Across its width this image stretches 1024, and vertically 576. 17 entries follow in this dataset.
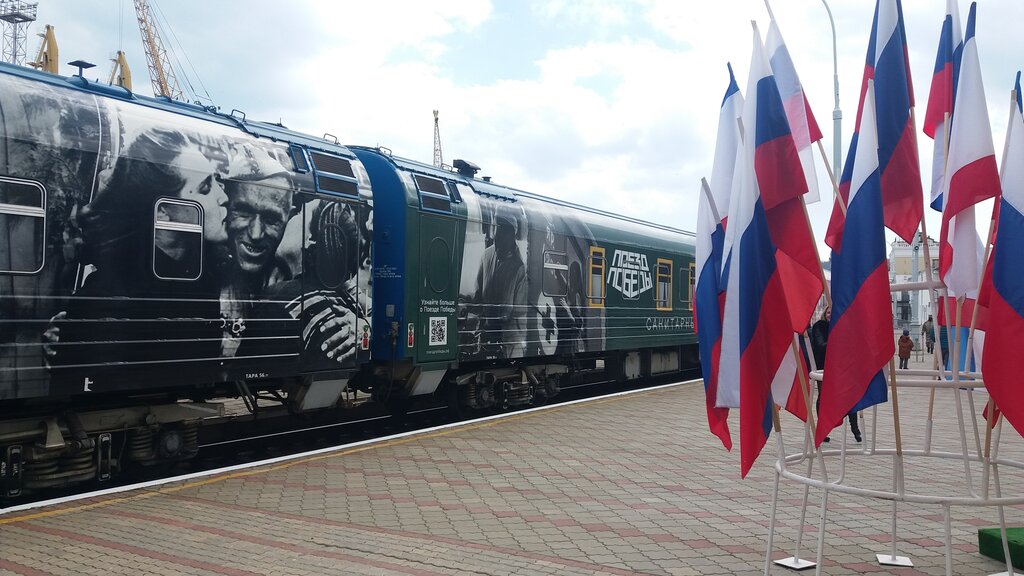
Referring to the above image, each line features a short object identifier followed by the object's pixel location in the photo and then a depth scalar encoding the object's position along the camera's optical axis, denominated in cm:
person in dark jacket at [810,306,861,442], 985
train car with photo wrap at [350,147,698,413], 1109
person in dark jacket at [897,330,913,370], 1925
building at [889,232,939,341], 5218
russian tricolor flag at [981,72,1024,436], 375
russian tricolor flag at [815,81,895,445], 386
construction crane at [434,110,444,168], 9181
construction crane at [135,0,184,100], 6925
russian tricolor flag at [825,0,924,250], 417
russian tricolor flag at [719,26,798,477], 420
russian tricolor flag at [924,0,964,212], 472
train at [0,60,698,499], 679
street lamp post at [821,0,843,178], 1912
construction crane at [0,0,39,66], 6650
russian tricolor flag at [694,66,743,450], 471
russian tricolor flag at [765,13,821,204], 459
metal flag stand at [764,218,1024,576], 386
